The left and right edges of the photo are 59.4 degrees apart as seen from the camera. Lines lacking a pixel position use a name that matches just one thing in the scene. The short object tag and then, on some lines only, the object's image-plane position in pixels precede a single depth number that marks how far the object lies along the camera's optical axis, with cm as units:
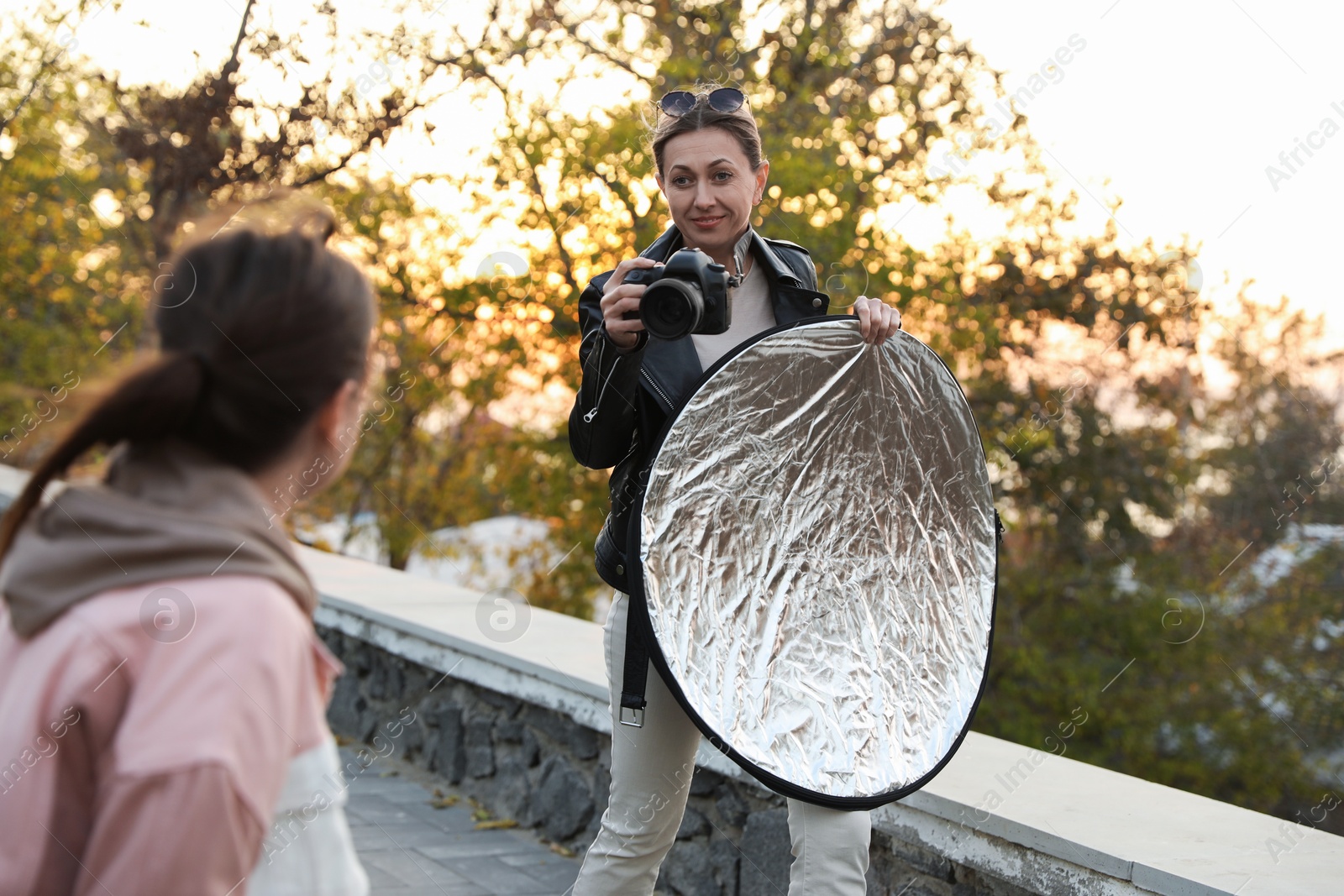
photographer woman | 208
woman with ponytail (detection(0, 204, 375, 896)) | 94
